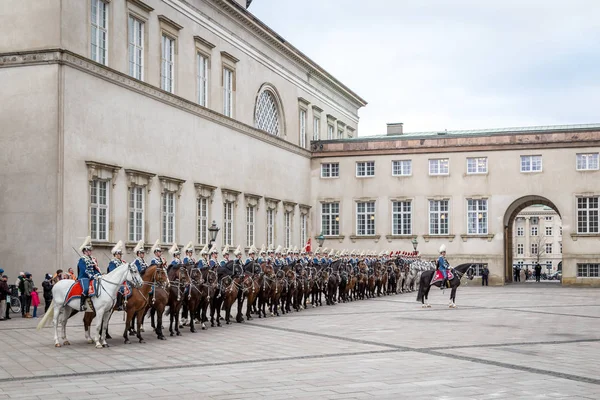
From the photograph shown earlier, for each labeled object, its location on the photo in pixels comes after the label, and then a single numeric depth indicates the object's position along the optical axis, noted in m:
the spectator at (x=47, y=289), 27.34
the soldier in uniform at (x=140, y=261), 20.96
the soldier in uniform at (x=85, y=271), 18.94
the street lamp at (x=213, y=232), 33.78
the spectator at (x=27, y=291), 26.97
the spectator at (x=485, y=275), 55.25
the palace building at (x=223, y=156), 30.02
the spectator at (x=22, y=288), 27.00
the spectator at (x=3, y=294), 25.61
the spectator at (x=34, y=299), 27.19
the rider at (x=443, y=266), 31.84
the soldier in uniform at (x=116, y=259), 20.00
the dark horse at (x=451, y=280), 32.56
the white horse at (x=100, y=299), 18.84
